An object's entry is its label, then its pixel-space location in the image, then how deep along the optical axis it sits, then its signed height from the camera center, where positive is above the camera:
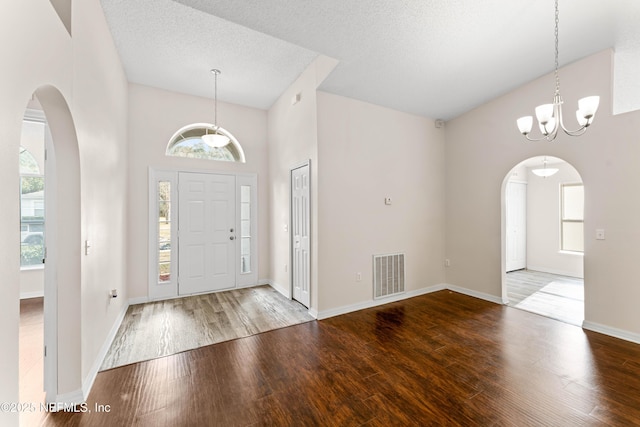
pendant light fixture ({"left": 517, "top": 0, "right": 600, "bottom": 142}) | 2.12 +0.88
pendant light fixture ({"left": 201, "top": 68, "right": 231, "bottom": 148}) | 3.83 +1.13
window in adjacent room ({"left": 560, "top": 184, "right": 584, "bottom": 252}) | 5.58 -0.07
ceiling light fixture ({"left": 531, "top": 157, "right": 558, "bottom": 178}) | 5.26 +0.86
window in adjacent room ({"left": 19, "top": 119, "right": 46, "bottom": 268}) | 4.32 +0.37
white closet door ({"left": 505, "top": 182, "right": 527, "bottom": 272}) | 6.10 -0.28
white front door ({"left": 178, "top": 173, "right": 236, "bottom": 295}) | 4.48 -0.32
